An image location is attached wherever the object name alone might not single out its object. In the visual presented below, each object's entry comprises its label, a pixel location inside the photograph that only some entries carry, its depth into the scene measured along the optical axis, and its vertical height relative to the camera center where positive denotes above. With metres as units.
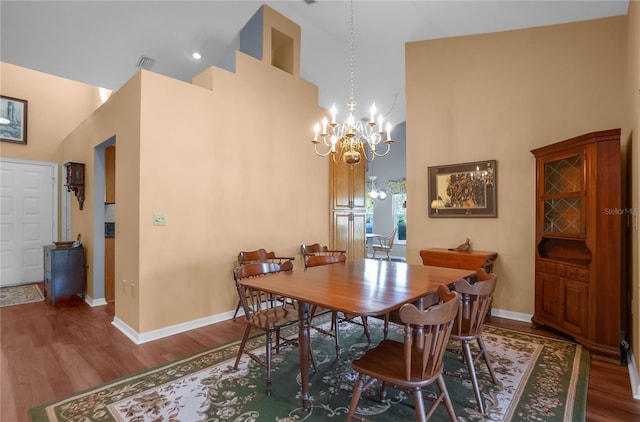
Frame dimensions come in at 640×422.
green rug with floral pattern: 1.98 -1.25
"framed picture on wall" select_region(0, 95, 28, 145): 5.55 +1.62
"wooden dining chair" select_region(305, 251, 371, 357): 2.88 -0.54
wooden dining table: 1.78 -0.51
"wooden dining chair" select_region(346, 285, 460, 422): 1.46 -0.79
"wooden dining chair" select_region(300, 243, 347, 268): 4.33 -0.53
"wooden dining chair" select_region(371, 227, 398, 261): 8.12 -0.89
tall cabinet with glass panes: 2.78 -0.27
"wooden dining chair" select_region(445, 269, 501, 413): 1.94 -0.65
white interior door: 5.60 -0.09
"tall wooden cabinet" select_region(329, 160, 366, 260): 5.31 +0.06
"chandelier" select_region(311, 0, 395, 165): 2.83 +0.70
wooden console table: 3.67 -0.56
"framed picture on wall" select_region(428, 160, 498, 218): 3.99 +0.29
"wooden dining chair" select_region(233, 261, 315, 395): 2.33 -0.85
